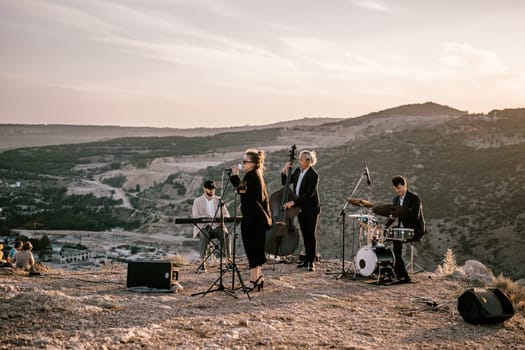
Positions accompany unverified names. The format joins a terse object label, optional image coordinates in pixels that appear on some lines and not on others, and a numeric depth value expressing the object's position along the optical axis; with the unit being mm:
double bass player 9664
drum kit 8758
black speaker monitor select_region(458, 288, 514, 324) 6793
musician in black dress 7621
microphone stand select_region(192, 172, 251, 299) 7562
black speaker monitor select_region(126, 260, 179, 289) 7887
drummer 9280
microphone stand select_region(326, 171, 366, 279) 9547
